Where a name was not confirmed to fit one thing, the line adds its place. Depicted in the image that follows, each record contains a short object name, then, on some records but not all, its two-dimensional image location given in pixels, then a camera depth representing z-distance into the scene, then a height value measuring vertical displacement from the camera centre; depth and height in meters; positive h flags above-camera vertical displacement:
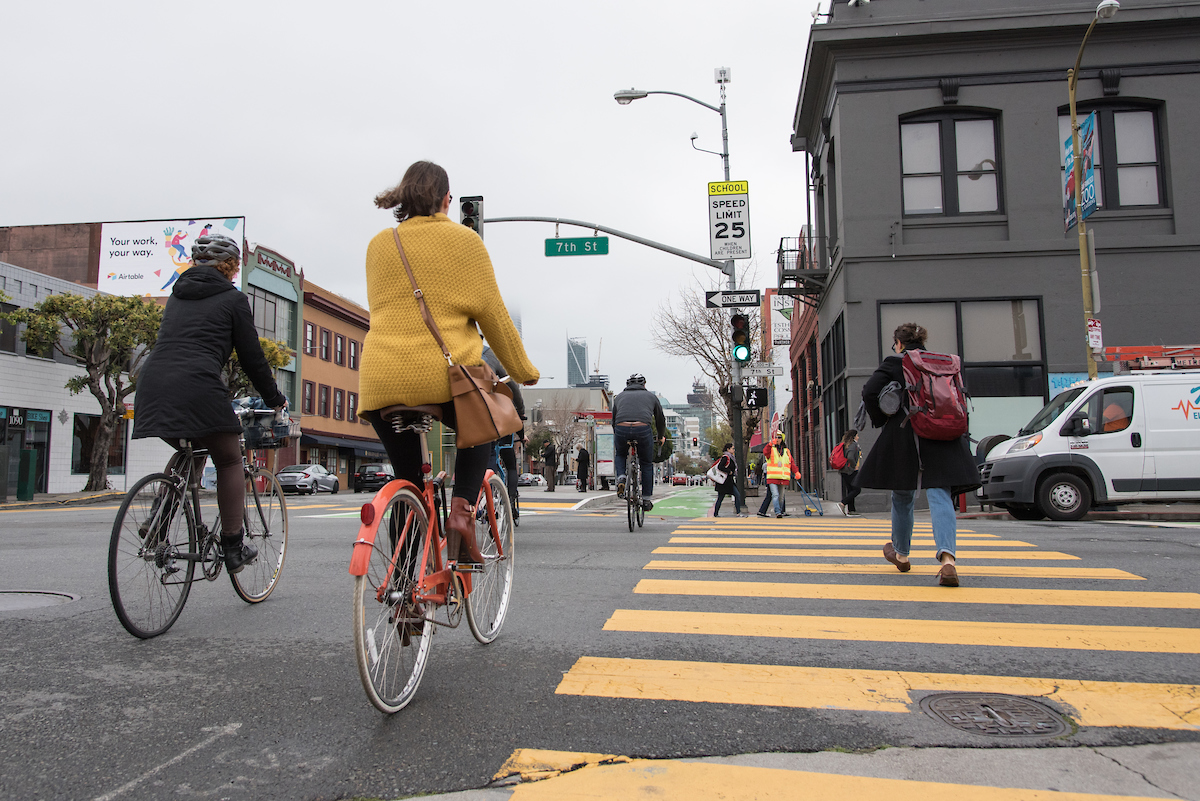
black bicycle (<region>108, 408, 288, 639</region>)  3.84 -0.35
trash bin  24.83 +0.01
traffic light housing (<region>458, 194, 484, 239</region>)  15.09 +4.83
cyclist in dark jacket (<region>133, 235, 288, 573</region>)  3.98 +0.51
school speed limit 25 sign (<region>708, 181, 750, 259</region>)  17.42 +5.37
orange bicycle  2.64 -0.40
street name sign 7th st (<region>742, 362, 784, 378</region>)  18.08 +2.21
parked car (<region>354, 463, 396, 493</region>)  37.06 -0.22
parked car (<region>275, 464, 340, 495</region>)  33.03 -0.22
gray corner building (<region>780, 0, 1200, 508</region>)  19.08 +6.77
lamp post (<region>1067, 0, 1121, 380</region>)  15.19 +5.50
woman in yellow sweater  3.05 +0.59
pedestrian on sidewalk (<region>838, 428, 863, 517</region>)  16.41 +0.24
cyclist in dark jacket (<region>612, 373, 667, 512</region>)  10.22 +0.58
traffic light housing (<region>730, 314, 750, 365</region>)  15.65 +2.55
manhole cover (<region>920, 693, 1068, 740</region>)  2.71 -0.86
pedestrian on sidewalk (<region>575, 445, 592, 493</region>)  31.61 +0.22
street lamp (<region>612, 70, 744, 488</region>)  17.74 +8.97
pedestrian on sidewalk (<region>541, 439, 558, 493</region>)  25.55 +0.32
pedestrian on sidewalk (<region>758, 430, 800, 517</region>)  14.27 +0.01
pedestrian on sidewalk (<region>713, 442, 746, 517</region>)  14.41 -0.18
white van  11.95 +0.28
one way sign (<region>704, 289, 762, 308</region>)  16.55 +3.47
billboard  37.41 +10.21
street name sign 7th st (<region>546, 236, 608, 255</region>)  18.38 +5.06
